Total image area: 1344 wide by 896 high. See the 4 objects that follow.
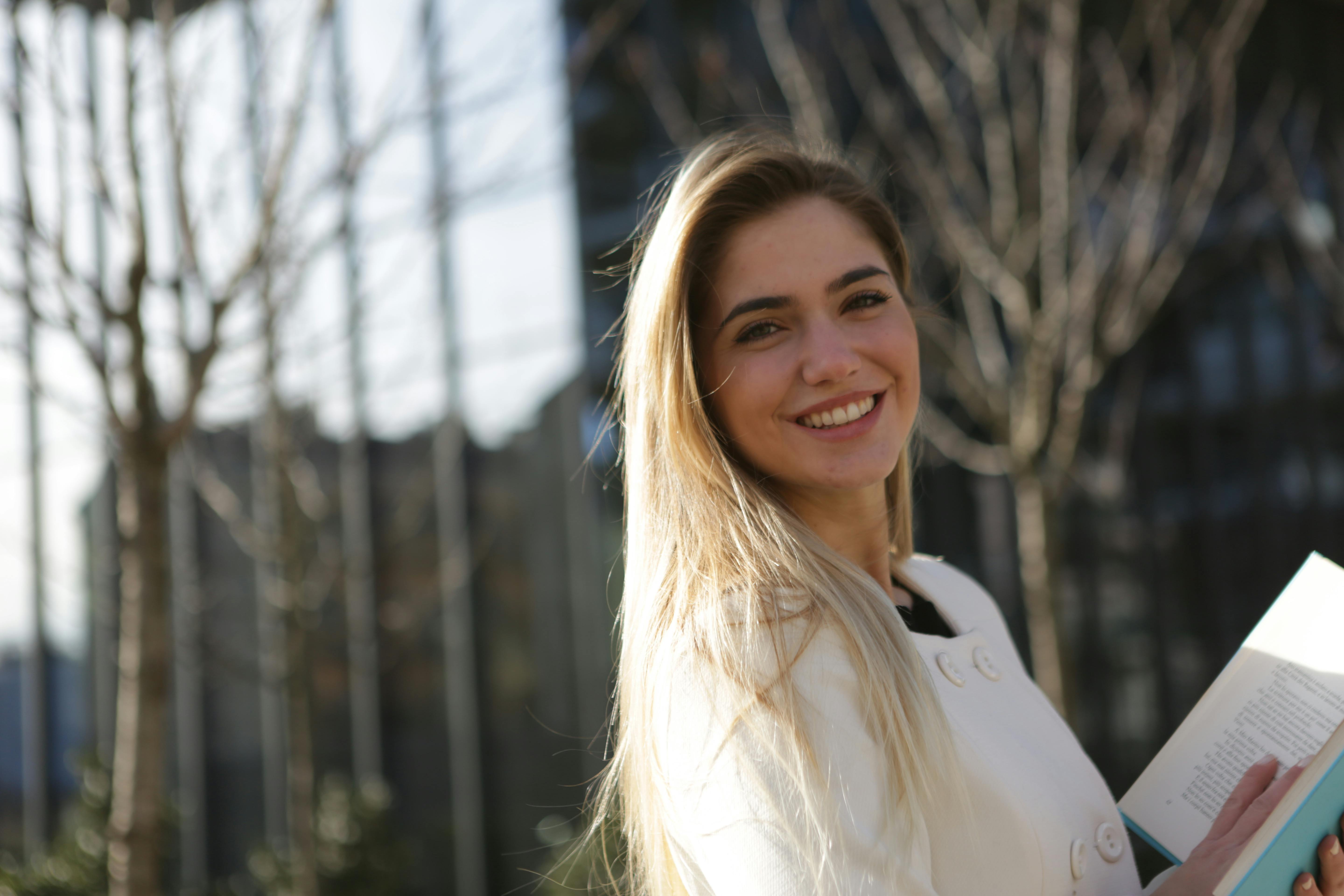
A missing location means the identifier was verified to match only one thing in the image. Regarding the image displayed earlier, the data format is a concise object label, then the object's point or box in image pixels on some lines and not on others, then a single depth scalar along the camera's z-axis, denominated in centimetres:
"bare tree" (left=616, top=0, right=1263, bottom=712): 407
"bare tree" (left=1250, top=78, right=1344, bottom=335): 606
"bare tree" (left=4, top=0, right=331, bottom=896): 283
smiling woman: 126
